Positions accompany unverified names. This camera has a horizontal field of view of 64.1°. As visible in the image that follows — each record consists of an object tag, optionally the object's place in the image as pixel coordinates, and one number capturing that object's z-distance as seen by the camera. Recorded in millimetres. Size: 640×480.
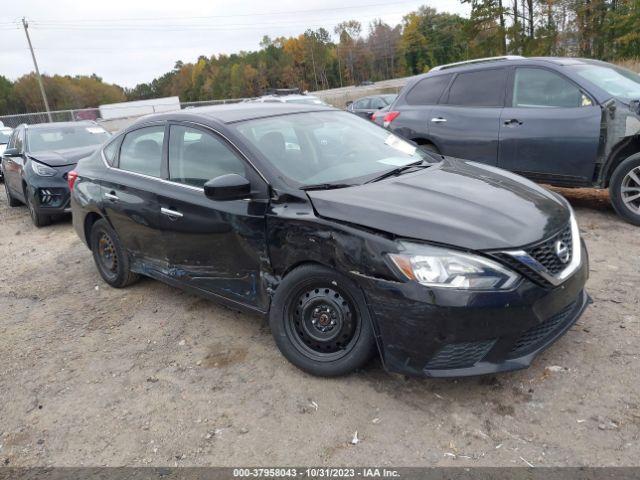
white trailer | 29742
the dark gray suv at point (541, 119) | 5301
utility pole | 43888
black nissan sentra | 2625
